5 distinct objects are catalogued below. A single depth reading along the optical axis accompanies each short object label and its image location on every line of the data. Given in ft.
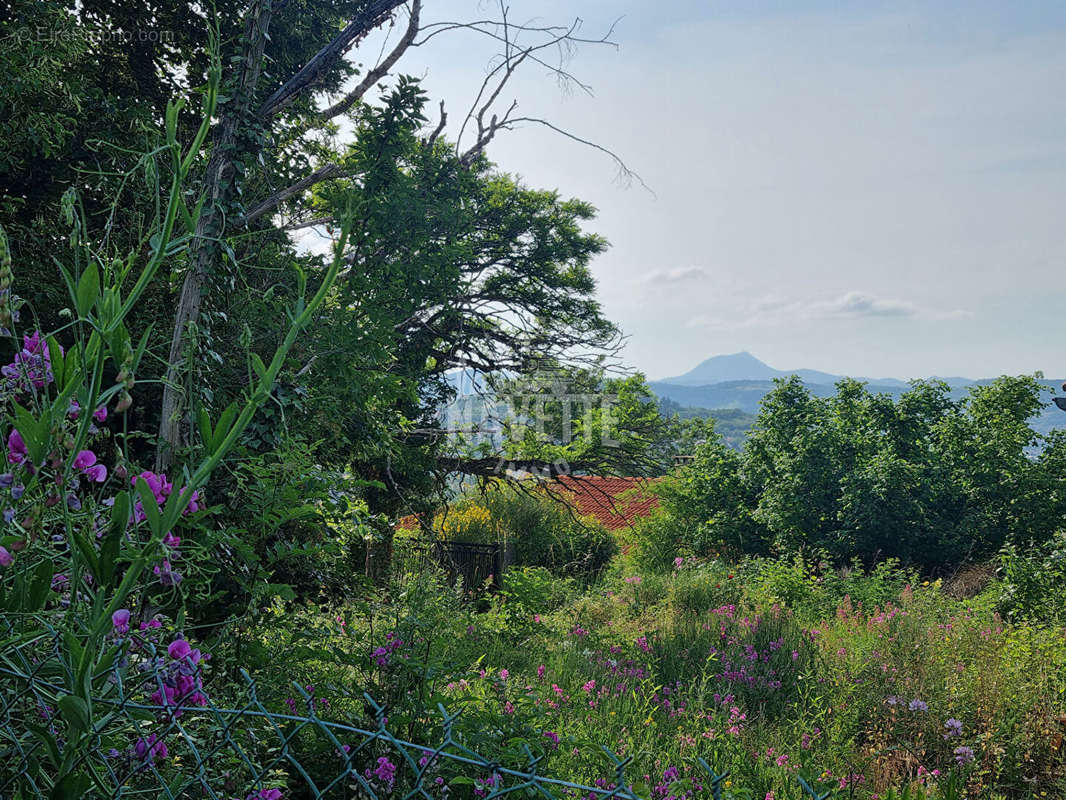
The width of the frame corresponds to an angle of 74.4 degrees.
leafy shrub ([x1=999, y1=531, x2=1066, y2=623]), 19.15
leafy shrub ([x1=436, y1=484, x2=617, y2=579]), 33.47
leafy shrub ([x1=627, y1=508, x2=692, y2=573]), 35.17
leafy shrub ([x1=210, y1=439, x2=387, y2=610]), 8.05
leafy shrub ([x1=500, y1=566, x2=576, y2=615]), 19.58
